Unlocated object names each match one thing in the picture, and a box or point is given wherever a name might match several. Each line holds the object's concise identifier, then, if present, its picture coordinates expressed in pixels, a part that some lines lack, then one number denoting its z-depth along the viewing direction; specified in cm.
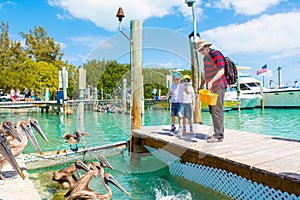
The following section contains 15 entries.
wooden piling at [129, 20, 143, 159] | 707
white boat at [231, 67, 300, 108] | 2541
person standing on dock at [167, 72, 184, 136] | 589
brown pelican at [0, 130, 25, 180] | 317
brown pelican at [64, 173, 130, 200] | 384
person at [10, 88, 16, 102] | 2753
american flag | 2972
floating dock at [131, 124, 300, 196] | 346
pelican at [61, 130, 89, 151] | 715
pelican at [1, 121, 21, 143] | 449
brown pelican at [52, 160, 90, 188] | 504
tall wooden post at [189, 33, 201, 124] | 817
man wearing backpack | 467
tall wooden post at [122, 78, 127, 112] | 1921
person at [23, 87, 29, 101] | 2956
